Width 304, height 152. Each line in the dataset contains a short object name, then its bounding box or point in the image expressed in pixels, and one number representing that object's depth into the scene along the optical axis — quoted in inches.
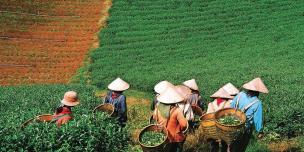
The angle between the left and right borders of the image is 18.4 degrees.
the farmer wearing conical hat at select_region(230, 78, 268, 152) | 709.9
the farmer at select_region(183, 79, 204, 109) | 922.1
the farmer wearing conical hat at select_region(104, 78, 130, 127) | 835.4
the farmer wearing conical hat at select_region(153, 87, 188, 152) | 674.1
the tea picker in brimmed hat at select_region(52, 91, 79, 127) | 710.5
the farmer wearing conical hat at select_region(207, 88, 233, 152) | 793.0
